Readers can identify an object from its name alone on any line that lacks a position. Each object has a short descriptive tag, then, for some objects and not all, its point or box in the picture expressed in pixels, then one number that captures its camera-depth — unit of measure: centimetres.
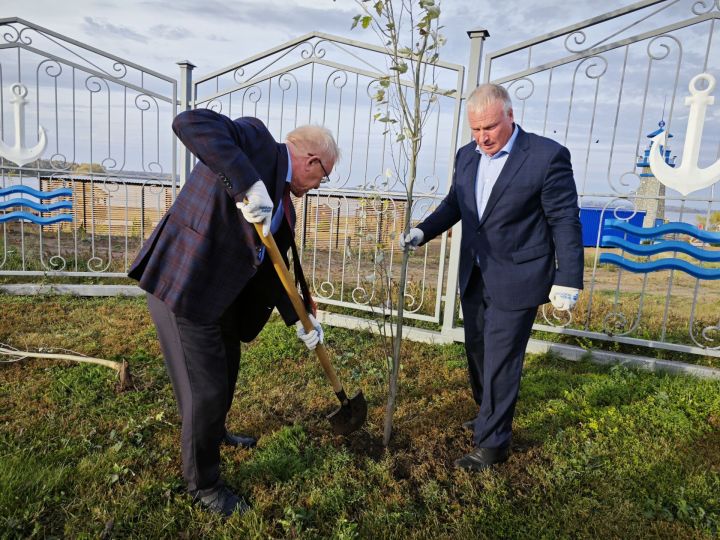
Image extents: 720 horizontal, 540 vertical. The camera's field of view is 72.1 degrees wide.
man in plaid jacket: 200
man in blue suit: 254
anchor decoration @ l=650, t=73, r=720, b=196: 402
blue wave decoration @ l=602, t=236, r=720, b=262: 425
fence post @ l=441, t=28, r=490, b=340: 462
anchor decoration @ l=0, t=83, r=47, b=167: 571
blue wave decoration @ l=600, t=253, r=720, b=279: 423
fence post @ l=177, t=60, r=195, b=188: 605
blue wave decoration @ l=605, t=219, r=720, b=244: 425
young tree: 243
